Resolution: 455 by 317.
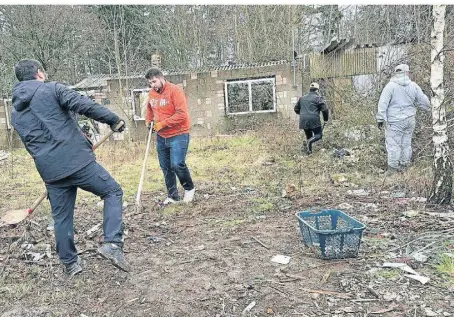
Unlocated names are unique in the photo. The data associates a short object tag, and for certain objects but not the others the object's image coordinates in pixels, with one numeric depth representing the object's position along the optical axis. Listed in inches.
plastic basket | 134.3
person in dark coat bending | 357.4
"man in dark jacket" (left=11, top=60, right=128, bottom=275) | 132.1
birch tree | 169.3
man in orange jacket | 216.5
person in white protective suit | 250.7
